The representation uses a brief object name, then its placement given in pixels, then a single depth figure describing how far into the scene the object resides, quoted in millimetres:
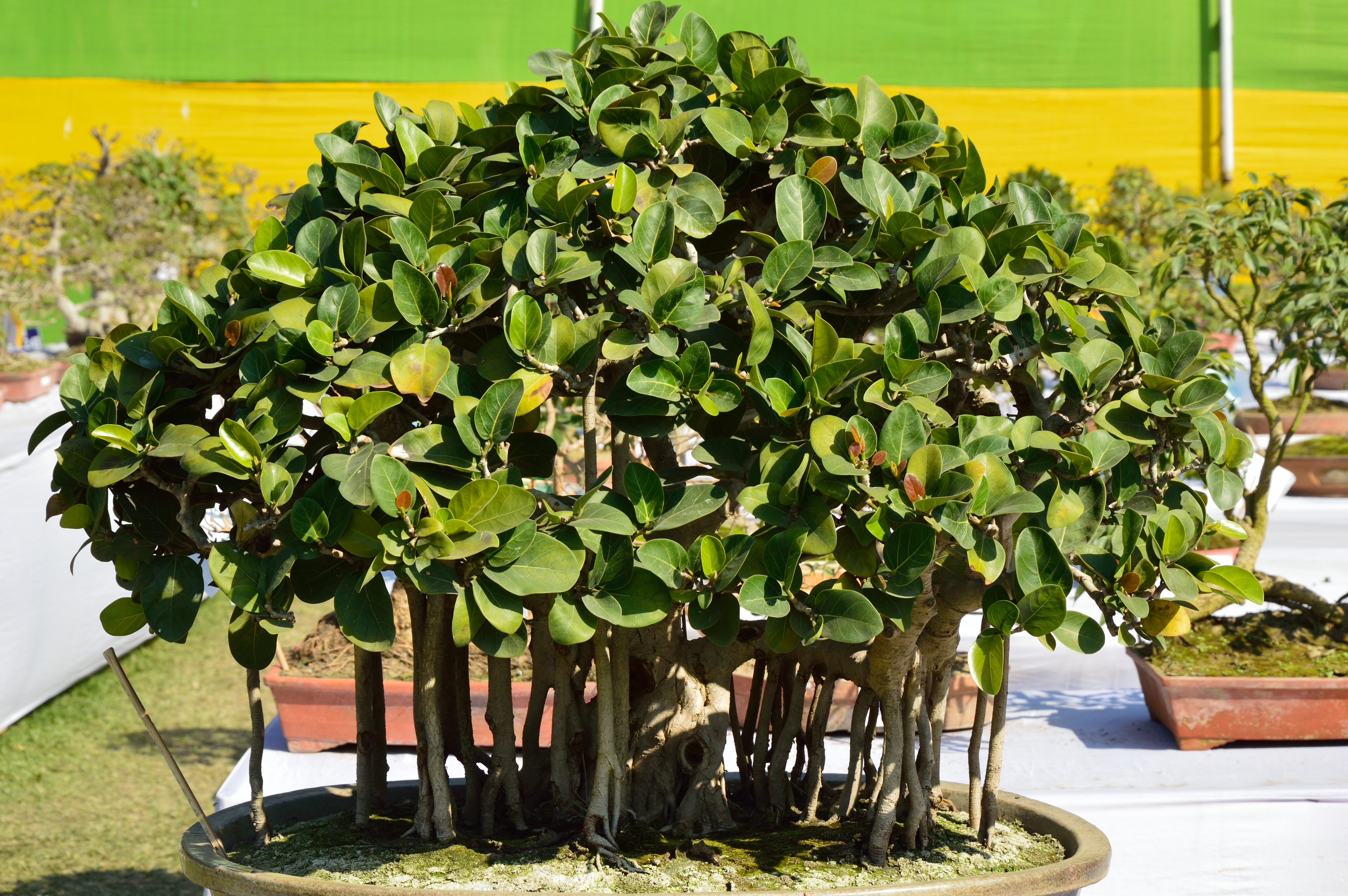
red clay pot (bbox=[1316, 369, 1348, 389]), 6926
